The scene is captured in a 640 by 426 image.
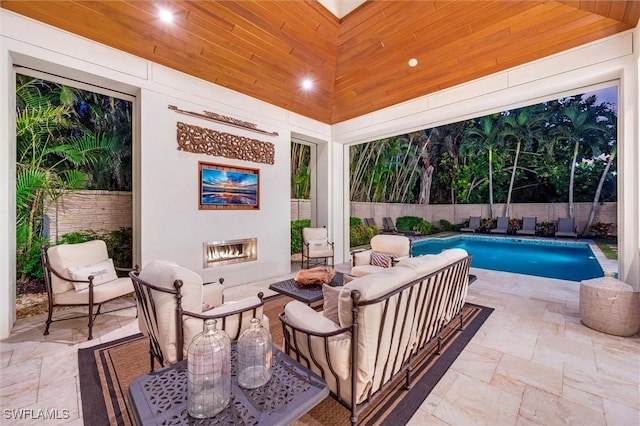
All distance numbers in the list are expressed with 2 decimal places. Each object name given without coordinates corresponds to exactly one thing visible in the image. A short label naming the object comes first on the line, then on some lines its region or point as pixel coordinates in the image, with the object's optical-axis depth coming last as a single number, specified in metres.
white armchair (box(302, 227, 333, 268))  5.78
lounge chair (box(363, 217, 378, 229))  11.32
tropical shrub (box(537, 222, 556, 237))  11.38
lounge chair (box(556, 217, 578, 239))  10.56
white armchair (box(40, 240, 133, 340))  2.87
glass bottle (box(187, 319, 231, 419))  1.10
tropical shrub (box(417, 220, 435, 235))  12.75
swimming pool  6.22
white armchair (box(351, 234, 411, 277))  4.14
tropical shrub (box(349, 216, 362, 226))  9.11
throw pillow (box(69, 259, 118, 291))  2.97
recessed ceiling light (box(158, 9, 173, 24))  3.20
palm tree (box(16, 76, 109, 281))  3.67
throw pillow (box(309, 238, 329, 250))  5.87
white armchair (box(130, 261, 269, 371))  1.71
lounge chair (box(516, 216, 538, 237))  11.54
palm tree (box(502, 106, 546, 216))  10.99
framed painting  4.34
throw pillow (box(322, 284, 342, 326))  1.77
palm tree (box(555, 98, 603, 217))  10.26
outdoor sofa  1.48
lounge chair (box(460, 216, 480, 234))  13.02
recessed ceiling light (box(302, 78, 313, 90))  4.92
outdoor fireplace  4.42
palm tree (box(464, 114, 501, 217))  12.05
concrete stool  2.75
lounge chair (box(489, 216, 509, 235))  12.10
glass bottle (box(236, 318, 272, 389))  1.32
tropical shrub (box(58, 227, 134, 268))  4.32
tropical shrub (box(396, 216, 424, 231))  12.76
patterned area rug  1.71
